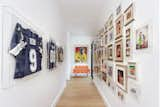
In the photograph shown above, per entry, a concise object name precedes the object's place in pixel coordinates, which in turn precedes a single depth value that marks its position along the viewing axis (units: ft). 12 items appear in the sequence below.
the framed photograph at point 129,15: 4.19
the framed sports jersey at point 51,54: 6.19
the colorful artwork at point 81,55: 21.91
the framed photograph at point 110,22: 6.99
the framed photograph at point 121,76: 4.73
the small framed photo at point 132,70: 3.92
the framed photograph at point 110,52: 6.97
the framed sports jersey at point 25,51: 2.95
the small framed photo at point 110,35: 6.80
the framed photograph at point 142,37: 3.28
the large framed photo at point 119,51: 5.22
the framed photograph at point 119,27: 5.24
